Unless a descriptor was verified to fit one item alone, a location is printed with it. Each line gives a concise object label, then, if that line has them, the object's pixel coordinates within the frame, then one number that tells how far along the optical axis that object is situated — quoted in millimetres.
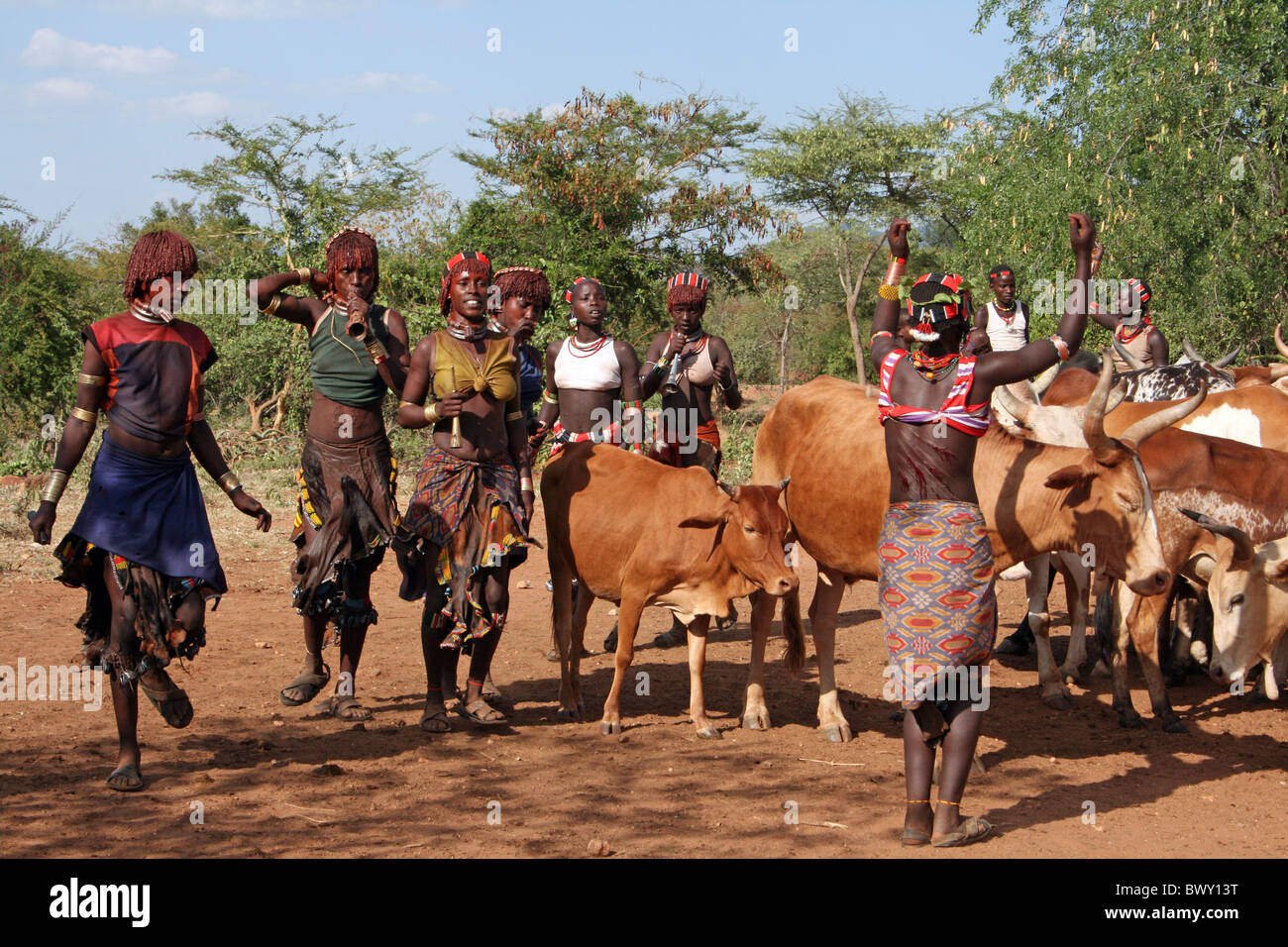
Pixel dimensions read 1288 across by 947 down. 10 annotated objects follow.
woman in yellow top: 6141
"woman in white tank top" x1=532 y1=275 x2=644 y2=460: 7441
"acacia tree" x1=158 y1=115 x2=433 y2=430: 18172
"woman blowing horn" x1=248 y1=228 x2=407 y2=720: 6133
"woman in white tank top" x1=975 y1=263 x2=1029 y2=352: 8828
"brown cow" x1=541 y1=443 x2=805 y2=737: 6258
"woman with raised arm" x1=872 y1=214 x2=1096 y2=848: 4680
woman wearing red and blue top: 5258
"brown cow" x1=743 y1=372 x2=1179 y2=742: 5547
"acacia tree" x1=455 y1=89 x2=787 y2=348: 18656
